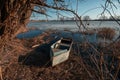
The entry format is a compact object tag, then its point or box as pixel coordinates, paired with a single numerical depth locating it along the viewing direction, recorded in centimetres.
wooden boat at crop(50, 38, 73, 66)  474
